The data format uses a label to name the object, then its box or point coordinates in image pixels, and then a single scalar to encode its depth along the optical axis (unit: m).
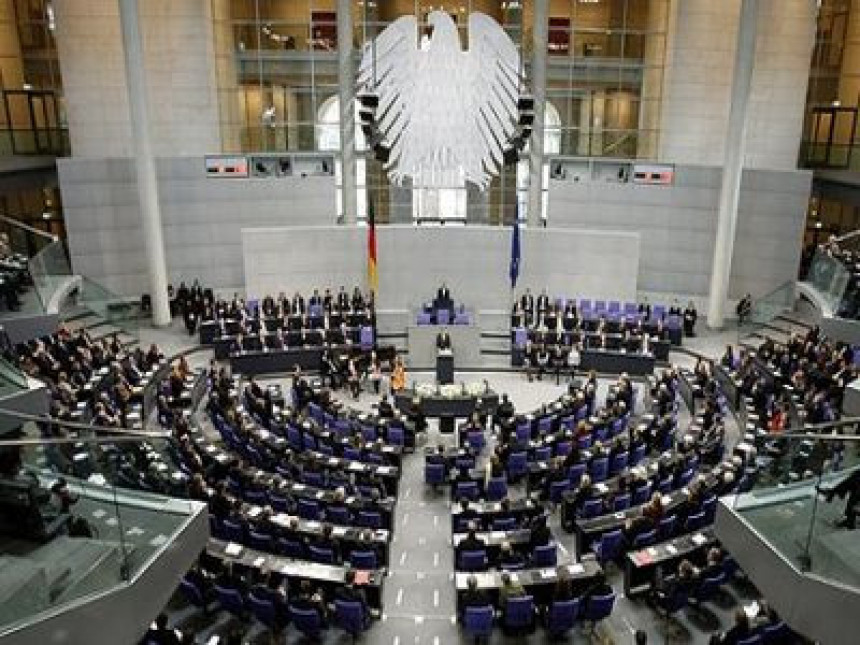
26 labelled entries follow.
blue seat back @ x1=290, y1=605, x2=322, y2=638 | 12.07
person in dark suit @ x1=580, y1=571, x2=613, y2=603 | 12.28
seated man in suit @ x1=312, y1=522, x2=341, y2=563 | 13.70
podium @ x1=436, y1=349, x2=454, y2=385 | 23.61
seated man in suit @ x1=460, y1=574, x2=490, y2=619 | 12.15
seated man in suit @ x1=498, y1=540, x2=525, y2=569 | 13.26
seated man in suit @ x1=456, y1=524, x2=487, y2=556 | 13.48
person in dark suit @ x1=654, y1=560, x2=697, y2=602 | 12.52
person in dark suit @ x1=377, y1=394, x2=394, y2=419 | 19.73
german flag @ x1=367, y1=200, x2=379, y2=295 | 26.00
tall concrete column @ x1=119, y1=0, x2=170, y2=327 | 25.70
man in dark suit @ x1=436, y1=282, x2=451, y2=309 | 26.19
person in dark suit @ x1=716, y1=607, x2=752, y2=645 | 11.10
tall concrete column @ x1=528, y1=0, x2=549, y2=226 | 28.67
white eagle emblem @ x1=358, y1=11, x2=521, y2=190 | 18.09
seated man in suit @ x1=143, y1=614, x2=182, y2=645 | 11.14
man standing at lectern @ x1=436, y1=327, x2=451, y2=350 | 24.52
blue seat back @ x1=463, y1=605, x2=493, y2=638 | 11.89
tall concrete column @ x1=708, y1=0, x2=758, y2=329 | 26.11
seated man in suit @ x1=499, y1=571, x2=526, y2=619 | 12.20
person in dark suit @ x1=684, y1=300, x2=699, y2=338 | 27.73
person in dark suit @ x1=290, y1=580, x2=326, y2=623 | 12.12
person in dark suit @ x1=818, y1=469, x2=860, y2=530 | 8.36
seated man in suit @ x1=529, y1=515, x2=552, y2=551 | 13.86
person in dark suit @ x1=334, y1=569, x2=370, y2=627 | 12.23
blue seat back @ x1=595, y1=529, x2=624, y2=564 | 13.99
